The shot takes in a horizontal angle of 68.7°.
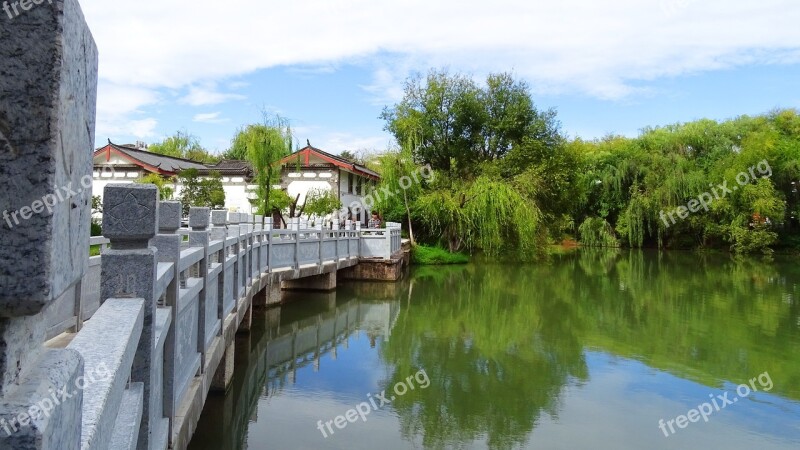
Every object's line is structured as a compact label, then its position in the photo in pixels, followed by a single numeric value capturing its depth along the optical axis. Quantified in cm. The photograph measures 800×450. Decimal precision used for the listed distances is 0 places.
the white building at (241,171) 2046
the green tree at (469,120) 2058
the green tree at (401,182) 1844
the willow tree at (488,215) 1778
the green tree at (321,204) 1881
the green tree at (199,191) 1820
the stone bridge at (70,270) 57
